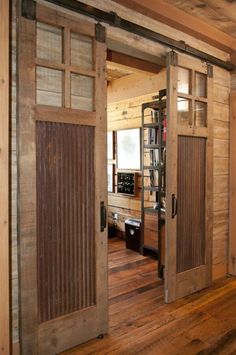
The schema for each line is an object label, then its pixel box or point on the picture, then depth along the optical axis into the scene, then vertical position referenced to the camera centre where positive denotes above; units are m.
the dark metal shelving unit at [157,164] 3.93 +0.11
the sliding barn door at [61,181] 2.05 -0.07
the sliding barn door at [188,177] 2.98 -0.05
